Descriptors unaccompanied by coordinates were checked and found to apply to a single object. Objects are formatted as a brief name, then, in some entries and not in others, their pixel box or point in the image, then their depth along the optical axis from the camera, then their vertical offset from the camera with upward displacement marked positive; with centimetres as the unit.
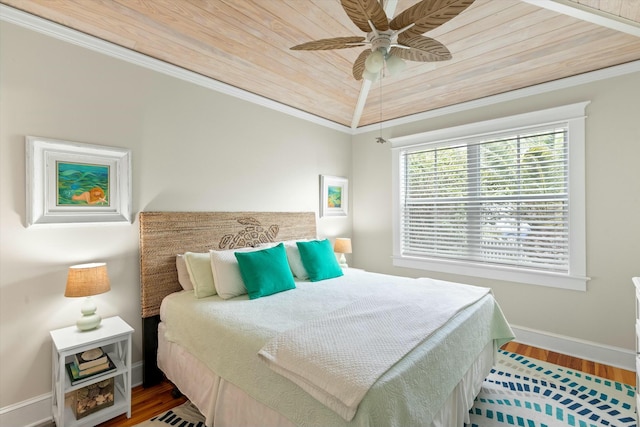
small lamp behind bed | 385 -46
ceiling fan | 139 +98
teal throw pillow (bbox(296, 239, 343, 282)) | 295 -50
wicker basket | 186 -122
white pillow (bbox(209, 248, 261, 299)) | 231 -50
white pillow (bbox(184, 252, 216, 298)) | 235 -50
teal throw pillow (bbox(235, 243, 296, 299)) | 235 -50
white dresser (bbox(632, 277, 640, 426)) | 172 -86
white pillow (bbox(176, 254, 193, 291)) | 248 -52
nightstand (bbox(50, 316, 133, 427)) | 176 -103
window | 285 +14
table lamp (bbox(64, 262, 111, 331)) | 189 -48
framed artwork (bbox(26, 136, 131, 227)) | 195 +22
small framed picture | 410 +25
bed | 125 -70
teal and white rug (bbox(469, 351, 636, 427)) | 195 -140
